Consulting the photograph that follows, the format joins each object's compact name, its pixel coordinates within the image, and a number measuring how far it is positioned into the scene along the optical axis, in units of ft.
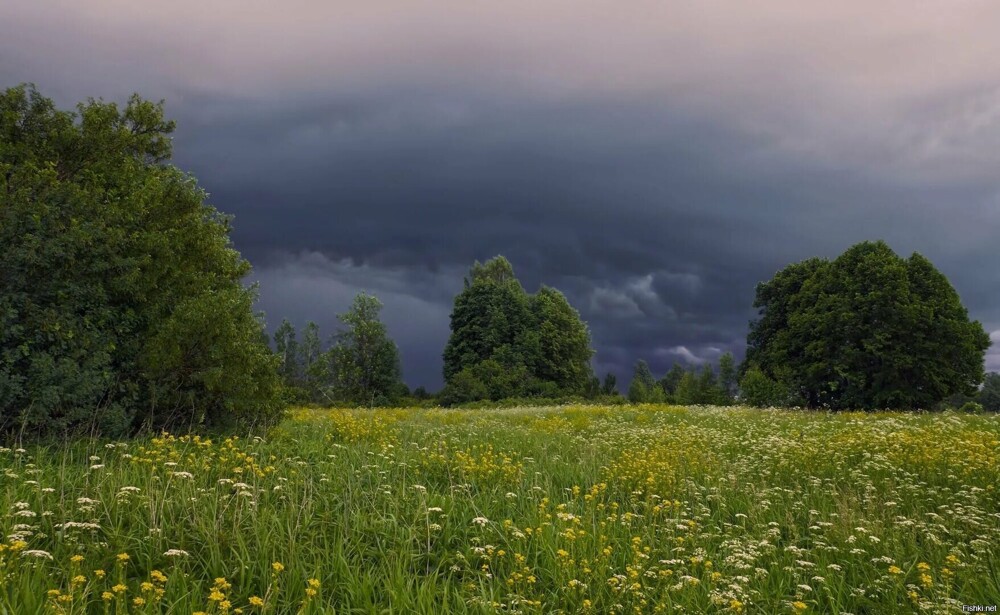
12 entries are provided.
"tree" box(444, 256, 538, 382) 182.70
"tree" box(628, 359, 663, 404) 172.59
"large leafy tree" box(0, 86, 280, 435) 29.04
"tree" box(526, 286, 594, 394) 185.47
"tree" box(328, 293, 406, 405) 189.57
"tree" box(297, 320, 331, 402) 195.62
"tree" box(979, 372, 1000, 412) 295.17
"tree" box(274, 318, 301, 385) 246.68
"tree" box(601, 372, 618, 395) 221.25
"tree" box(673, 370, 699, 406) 164.86
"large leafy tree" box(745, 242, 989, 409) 110.42
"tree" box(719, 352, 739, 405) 277.23
